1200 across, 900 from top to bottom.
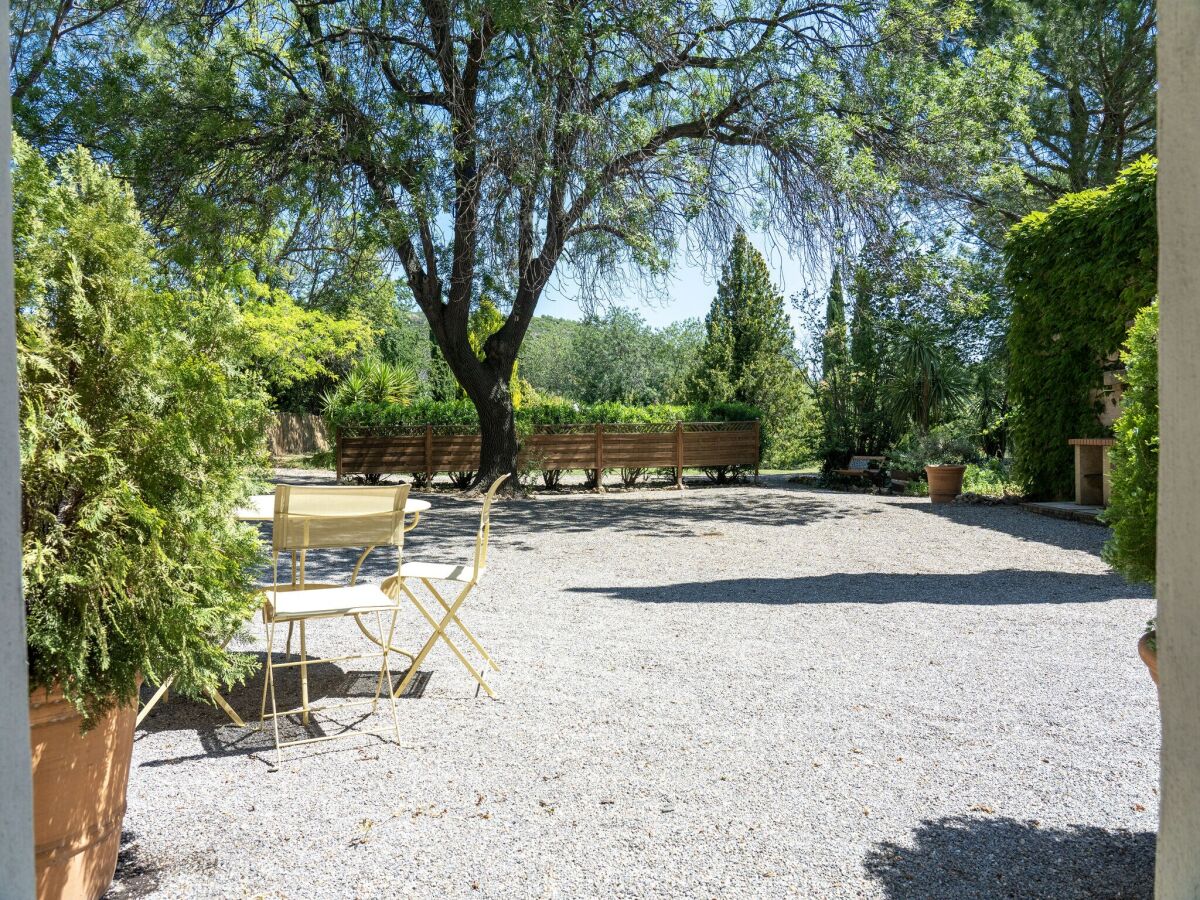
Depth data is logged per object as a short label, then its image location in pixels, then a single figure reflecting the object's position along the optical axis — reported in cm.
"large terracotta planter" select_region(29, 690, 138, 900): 199
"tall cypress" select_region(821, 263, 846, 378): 1784
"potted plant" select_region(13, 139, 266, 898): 198
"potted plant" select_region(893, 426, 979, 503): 1320
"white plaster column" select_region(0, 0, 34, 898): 124
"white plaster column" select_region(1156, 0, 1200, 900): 134
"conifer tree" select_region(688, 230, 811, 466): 2320
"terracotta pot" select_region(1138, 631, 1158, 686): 216
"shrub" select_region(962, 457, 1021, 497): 1372
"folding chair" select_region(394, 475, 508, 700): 386
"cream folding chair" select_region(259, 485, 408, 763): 344
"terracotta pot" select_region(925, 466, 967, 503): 1316
